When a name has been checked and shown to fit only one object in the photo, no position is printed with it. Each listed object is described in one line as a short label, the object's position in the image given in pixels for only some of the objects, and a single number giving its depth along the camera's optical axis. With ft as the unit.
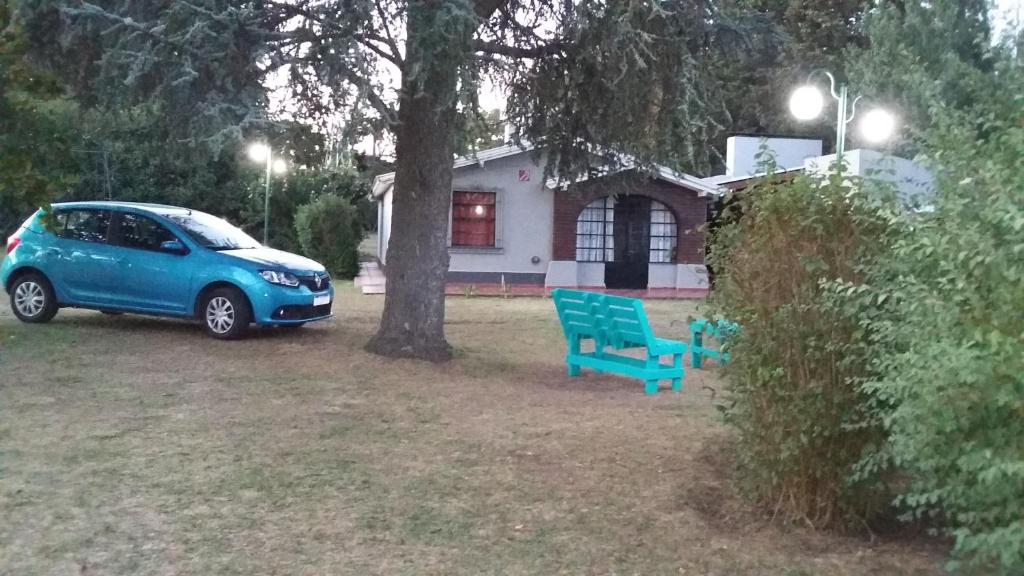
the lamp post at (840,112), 39.86
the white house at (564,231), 76.74
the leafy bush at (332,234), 86.33
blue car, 39.91
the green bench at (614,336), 32.22
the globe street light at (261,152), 35.06
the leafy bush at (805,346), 16.92
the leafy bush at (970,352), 11.55
